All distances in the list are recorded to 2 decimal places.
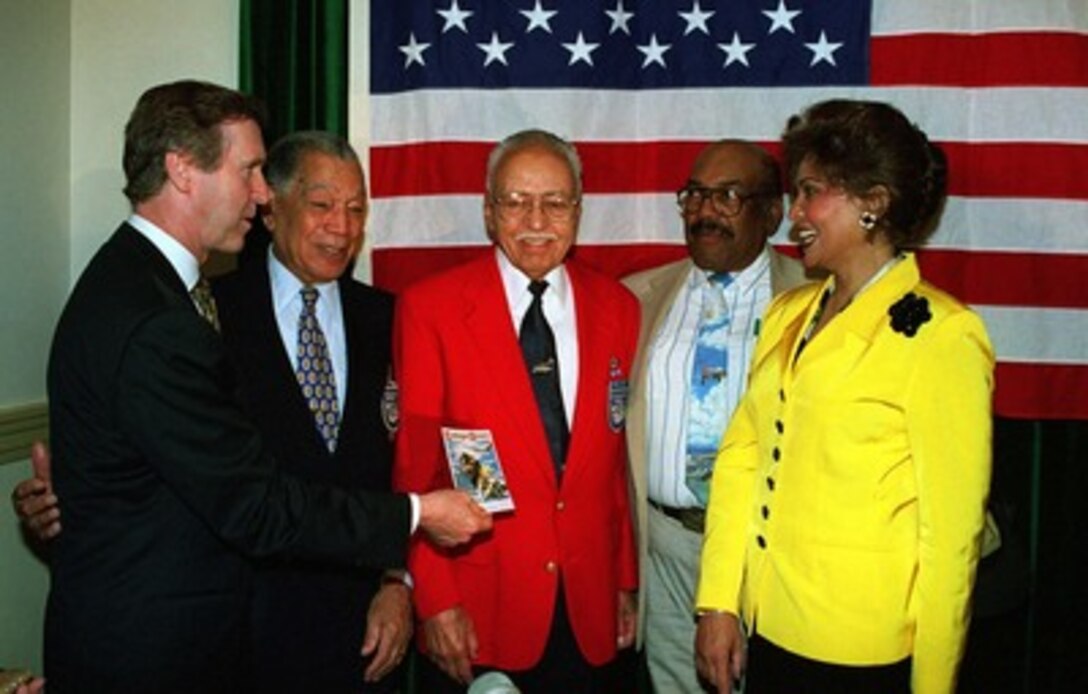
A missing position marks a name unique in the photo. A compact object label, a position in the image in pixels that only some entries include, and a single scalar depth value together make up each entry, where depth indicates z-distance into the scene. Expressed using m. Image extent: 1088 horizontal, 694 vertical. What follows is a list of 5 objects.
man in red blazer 2.41
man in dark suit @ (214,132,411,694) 2.45
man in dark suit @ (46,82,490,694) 1.80
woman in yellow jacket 1.94
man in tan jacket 2.72
